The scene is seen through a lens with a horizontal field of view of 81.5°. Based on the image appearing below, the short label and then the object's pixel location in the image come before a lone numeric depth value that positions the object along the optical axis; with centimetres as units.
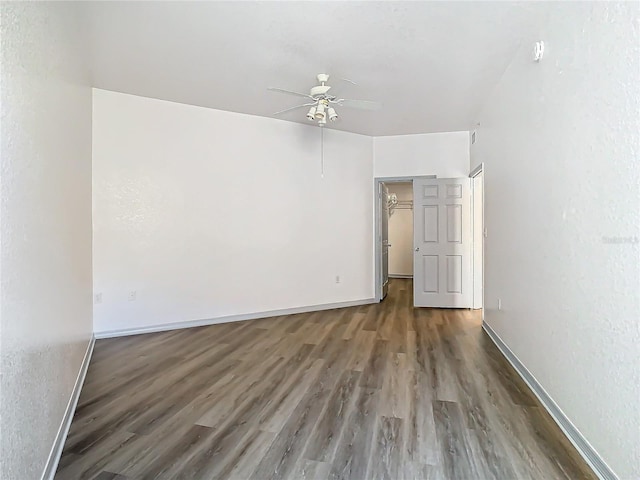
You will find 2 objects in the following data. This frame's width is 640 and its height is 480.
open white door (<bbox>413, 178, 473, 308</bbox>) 581
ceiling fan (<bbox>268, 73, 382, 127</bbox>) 344
